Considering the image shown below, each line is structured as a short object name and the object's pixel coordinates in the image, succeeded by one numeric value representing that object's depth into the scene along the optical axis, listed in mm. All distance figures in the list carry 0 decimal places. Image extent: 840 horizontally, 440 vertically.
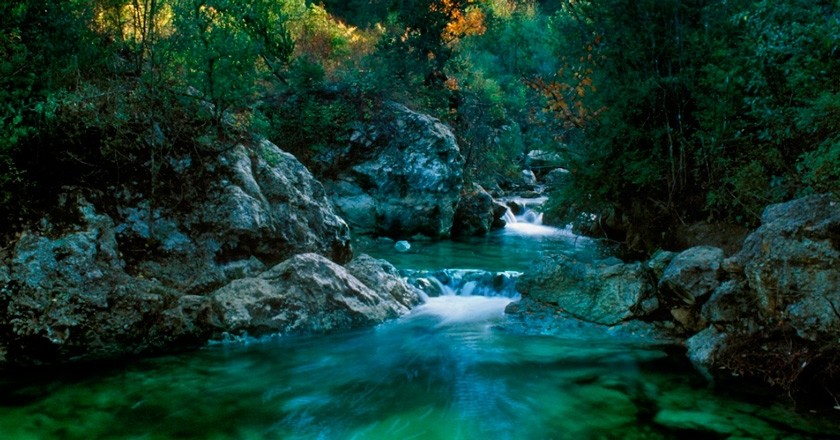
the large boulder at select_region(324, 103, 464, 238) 15195
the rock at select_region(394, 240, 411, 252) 13429
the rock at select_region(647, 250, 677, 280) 7605
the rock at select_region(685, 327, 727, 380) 5977
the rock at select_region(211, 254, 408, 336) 6785
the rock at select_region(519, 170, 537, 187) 24381
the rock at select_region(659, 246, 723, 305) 6793
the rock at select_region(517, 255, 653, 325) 7582
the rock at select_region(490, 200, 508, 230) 17594
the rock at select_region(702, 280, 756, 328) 6047
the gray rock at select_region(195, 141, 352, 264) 7547
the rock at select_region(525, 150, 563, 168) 25384
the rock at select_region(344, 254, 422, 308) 8477
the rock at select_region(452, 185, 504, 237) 16484
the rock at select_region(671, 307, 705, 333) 6973
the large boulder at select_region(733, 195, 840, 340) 5223
